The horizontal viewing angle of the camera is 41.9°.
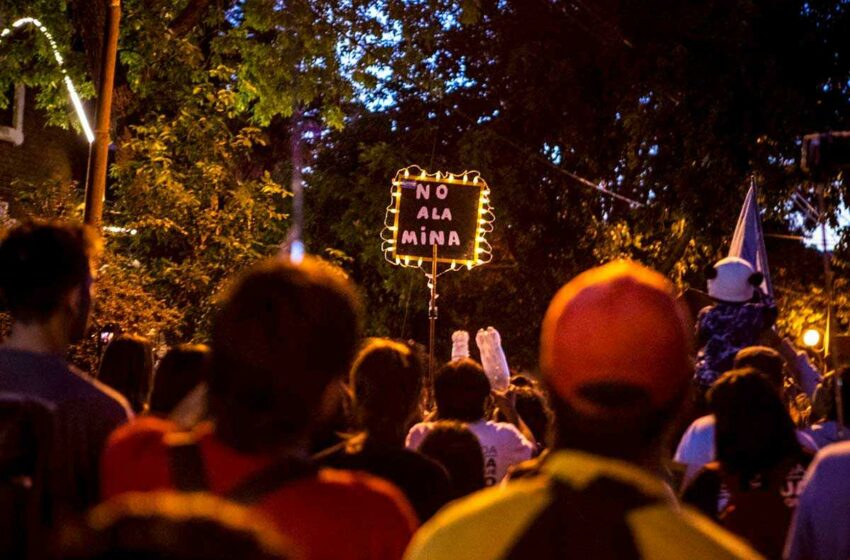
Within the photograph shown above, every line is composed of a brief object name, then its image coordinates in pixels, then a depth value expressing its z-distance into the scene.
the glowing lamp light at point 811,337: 26.41
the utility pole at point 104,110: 12.09
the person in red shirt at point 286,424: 2.22
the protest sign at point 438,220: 13.23
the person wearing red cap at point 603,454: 1.90
